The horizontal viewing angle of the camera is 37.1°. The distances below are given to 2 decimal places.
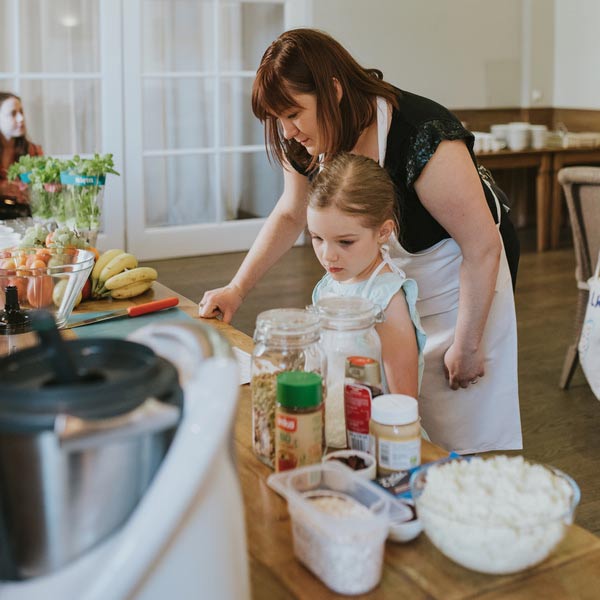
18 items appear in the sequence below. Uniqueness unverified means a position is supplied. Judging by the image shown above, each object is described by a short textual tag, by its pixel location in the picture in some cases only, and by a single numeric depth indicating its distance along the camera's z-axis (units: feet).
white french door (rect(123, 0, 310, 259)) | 21.33
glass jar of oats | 4.27
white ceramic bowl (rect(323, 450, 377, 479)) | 3.96
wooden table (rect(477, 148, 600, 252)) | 23.15
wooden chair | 12.95
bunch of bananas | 7.88
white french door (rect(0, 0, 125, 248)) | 19.72
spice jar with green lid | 3.90
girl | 5.88
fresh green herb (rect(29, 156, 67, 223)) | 9.21
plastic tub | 3.21
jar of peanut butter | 3.93
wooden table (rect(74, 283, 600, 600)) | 3.25
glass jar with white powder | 4.51
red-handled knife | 6.84
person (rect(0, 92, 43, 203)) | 18.04
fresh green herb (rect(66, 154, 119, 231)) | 9.05
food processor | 2.49
